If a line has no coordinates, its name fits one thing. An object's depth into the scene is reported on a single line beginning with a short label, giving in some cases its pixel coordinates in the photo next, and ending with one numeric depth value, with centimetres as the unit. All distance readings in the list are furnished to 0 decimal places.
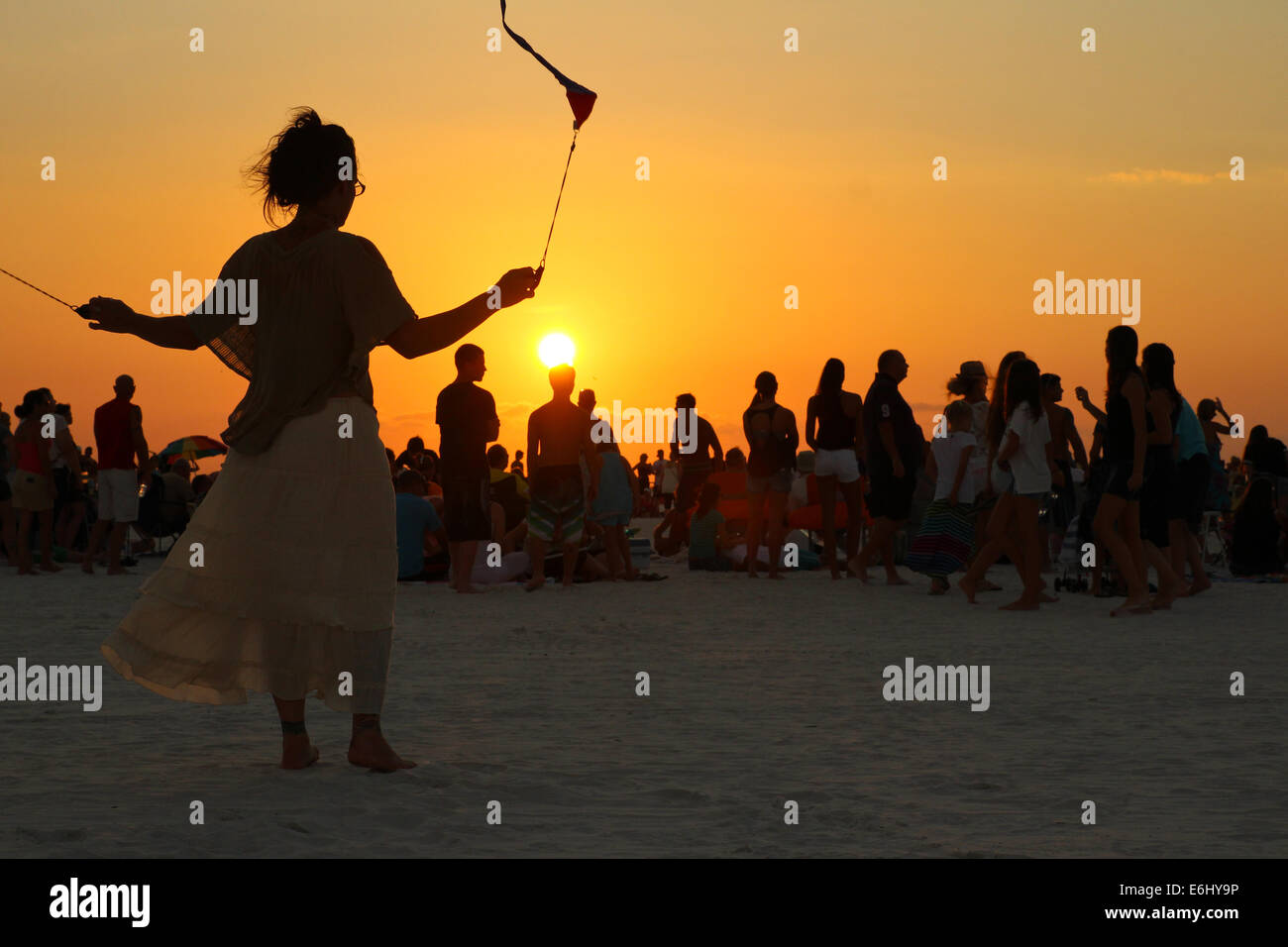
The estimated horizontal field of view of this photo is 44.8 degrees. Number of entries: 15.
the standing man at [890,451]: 1439
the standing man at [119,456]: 1631
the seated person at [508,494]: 1742
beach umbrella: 2909
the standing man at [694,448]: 1838
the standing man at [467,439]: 1345
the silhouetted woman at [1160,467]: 1198
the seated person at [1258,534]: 1584
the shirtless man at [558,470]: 1414
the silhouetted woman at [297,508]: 503
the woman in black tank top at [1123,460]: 1158
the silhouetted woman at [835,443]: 1530
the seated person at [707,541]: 1773
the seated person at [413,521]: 1507
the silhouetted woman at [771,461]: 1602
